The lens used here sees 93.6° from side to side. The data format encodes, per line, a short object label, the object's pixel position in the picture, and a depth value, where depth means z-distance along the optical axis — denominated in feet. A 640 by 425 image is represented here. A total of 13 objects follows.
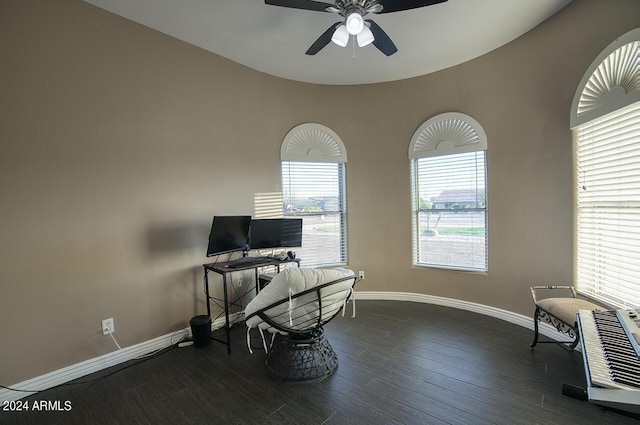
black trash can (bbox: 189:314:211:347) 9.95
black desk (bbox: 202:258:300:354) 9.68
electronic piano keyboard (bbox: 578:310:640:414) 3.30
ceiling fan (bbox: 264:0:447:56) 7.14
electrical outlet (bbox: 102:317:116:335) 8.79
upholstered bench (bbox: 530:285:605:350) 7.89
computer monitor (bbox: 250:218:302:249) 11.53
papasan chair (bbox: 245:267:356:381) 7.27
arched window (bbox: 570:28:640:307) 7.45
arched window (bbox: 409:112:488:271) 12.48
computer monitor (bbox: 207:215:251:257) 10.16
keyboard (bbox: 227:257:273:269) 10.28
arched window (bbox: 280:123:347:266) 13.84
